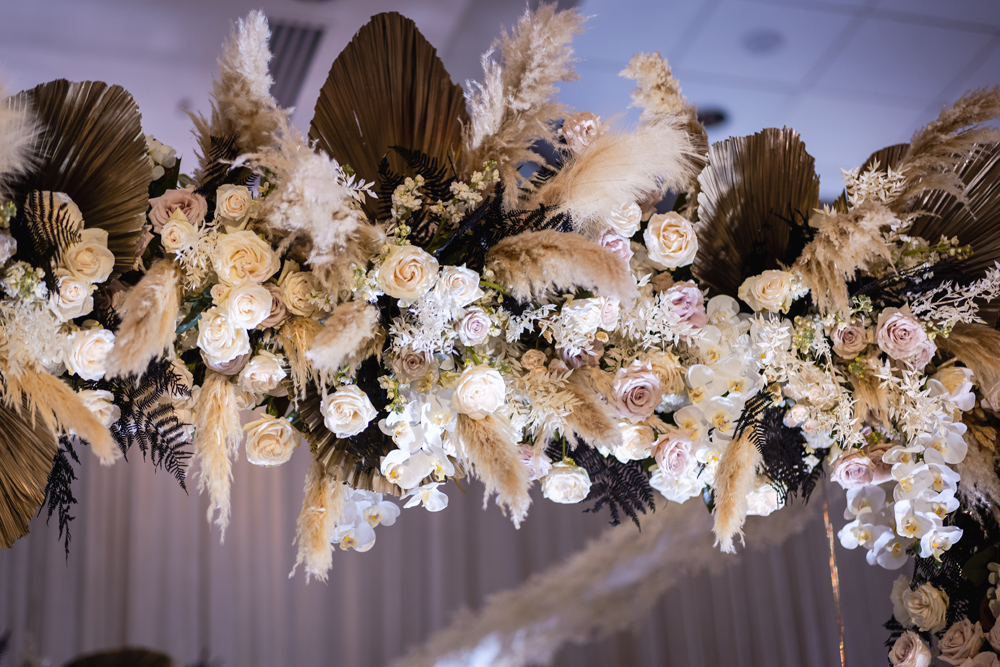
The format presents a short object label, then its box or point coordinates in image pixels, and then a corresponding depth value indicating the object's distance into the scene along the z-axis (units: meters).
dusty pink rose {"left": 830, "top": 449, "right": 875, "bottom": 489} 1.28
